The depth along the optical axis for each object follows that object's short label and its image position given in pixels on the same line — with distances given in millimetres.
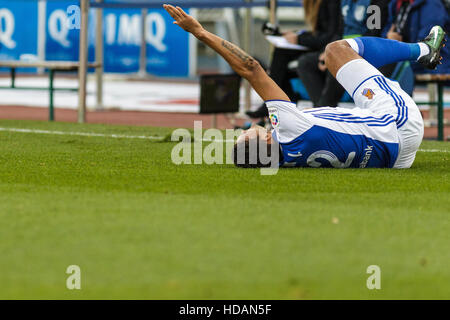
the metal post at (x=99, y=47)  14023
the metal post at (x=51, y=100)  12443
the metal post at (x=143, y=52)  20319
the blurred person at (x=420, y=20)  10750
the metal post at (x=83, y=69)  12273
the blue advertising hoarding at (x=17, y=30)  23266
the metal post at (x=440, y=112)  10825
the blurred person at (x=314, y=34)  10927
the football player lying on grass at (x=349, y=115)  6469
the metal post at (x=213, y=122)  12382
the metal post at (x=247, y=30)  14086
